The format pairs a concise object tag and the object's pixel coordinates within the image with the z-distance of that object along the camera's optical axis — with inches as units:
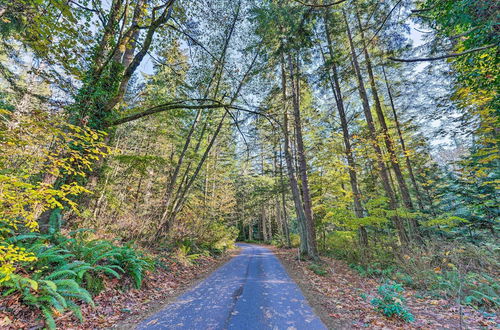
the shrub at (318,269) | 272.9
